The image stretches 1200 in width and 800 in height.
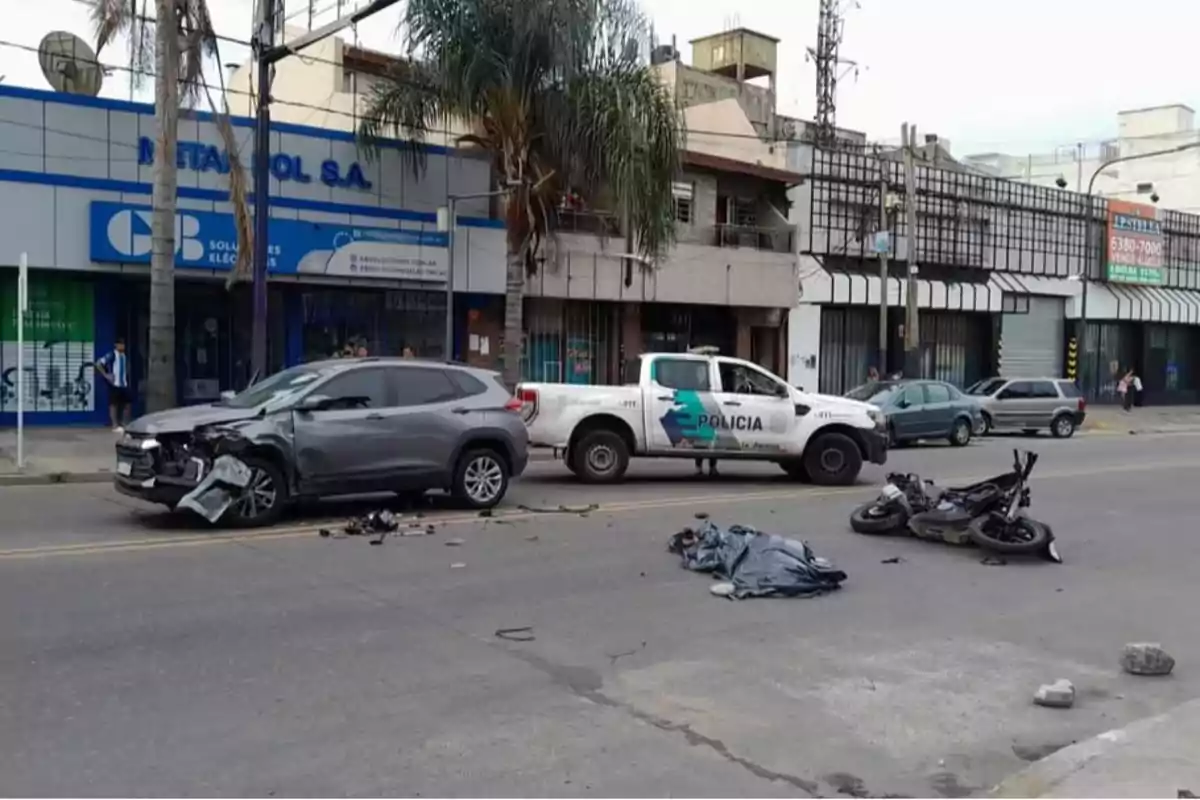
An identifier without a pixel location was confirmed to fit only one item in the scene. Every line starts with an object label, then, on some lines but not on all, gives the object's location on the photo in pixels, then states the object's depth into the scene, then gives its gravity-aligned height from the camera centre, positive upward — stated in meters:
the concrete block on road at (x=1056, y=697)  6.24 -1.78
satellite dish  21.30 +5.57
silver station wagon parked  29.62 -0.78
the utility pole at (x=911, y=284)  30.53 +2.47
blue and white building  19.45 +2.16
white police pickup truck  15.62 -0.71
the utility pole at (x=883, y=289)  30.50 +2.39
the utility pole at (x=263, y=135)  16.16 +3.51
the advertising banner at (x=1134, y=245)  44.72 +5.47
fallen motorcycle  10.75 -1.42
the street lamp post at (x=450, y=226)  22.16 +2.93
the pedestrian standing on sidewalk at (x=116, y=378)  20.23 -0.32
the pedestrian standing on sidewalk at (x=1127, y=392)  41.69 -0.49
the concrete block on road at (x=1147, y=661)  6.96 -1.75
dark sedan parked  24.28 -0.75
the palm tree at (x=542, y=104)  20.06 +4.94
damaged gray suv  11.19 -0.78
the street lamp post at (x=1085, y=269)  41.54 +4.23
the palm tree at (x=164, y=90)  17.19 +4.19
